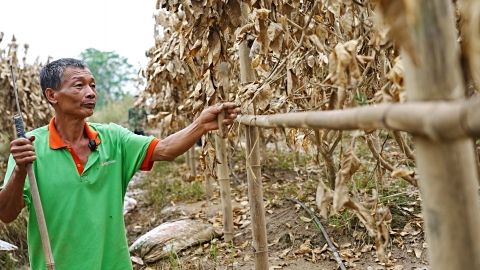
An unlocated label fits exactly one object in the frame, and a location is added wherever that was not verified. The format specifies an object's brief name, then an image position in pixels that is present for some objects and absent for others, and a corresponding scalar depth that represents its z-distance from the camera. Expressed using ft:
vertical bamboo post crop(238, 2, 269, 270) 7.16
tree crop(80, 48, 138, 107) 106.93
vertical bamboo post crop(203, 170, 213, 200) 18.20
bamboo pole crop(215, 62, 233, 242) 13.38
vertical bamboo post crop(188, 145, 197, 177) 22.41
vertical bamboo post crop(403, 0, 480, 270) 2.30
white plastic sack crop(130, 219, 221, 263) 13.19
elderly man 6.83
